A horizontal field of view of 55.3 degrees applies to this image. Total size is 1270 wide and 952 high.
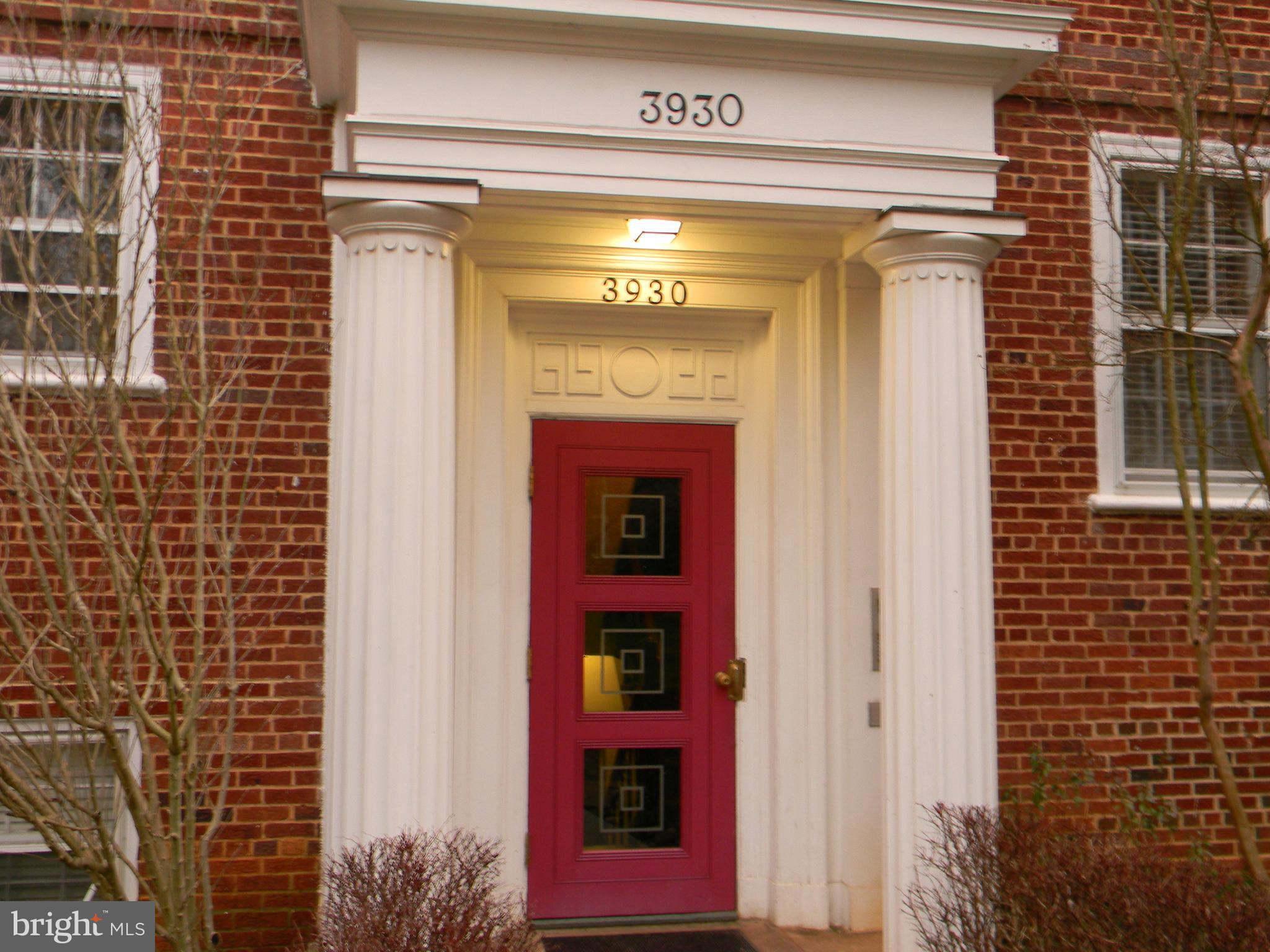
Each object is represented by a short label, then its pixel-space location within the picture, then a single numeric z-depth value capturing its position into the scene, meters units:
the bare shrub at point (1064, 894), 3.47
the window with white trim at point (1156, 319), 5.89
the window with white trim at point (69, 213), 4.52
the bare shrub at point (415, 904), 3.44
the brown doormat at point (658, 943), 5.24
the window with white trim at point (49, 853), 5.09
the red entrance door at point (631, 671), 5.60
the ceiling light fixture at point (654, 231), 5.25
